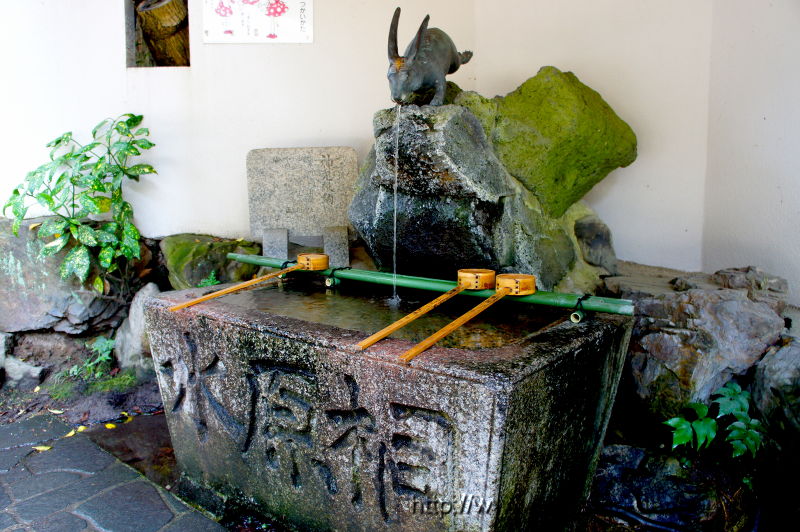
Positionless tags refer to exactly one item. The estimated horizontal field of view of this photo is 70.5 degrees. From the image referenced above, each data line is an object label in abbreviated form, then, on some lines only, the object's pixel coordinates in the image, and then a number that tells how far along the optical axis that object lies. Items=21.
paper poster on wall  4.61
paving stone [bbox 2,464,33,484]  3.36
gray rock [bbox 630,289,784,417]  2.87
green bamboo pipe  2.32
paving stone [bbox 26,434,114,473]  3.51
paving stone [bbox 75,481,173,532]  2.91
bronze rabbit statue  2.90
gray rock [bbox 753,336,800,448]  2.64
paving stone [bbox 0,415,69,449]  3.88
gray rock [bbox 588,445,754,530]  2.62
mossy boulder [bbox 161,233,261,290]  4.61
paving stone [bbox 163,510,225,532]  2.89
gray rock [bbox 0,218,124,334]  4.64
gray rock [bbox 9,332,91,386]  4.76
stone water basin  1.94
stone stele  4.48
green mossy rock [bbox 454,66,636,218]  3.56
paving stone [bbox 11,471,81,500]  3.22
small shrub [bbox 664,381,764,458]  2.60
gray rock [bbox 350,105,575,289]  2.89
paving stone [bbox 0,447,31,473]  3.52
